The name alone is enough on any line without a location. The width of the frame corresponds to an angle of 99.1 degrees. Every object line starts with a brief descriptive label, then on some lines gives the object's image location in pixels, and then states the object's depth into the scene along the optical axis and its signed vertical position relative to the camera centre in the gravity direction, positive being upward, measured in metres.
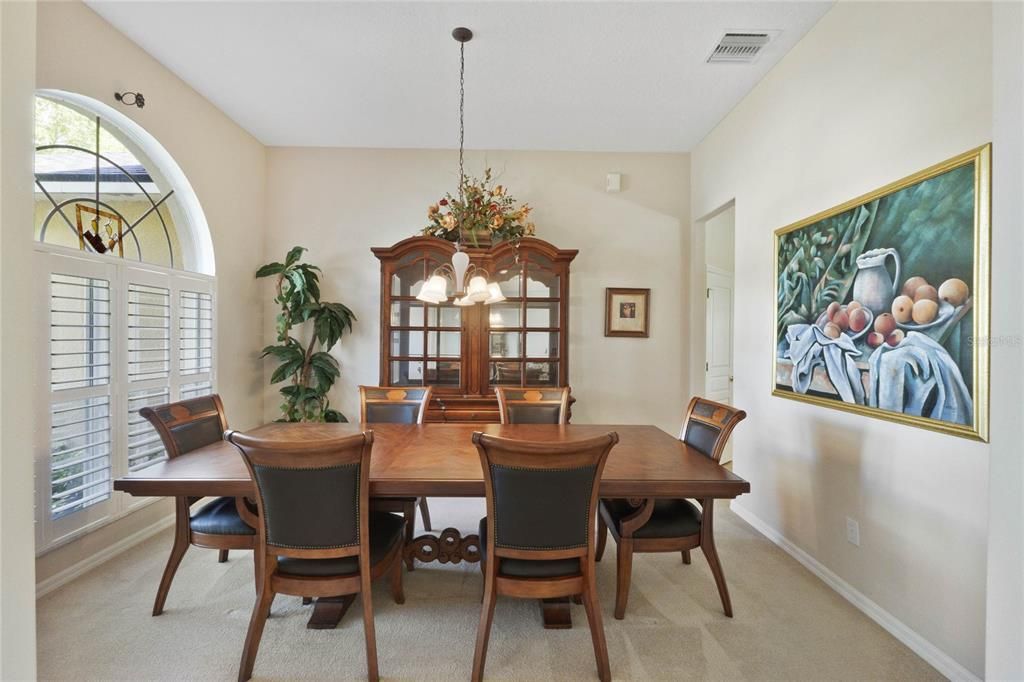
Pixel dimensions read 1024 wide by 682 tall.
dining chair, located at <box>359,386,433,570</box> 2.78 -0.43
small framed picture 3.95 +0.26
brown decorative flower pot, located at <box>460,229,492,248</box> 3.27 +0.78
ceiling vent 2.43 +1.70
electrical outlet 2.08 -0.91
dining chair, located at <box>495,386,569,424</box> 2.76 -0.42
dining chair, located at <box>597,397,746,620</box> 1.90 -0.82
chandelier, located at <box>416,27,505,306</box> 2.13 +0.25
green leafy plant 3.53 +0.00
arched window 2.19 +0.20
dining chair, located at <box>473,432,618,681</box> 1.47 -0.64
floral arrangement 2.55 +0.86
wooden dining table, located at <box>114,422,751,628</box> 1.64 -0.53
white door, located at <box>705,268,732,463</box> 4.20 +0.02
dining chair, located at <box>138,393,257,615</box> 1.89 -0.80
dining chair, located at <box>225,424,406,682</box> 1.47 -0.64
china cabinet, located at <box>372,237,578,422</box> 3.57 +0.10
